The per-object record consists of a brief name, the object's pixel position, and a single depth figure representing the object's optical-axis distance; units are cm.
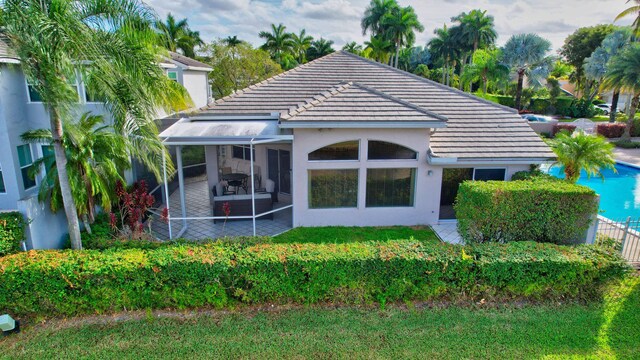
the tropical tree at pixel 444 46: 5806
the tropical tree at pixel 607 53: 4275
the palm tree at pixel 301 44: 5825
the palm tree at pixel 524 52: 4347
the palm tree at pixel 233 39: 4209
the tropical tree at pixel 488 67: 4378
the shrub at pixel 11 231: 948
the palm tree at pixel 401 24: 5212
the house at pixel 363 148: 1320
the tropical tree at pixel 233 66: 3206
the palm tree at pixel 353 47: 6362
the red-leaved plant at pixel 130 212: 1206
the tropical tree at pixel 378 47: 5397
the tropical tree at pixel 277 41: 5475
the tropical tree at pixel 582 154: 1484
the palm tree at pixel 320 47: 6312
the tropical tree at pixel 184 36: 4541
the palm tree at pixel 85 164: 1030
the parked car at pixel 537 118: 4028
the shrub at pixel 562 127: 3350
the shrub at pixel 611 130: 3375
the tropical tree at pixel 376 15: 5353
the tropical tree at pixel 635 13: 3610
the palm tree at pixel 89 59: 746
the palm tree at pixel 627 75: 3067
